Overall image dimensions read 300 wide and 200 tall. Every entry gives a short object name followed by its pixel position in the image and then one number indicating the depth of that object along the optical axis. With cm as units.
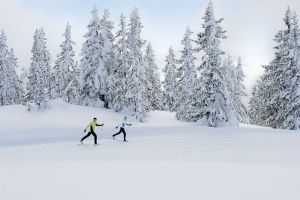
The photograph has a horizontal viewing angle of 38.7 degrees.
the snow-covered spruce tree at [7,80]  6550
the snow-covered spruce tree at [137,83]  4584
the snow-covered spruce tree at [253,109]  7115
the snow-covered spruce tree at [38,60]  6565
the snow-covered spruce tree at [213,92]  3731
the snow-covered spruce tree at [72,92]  5119
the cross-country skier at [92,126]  2445
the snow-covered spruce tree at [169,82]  6906
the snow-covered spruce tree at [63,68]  6247
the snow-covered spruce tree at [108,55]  4812
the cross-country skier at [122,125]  2578
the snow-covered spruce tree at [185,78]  5382
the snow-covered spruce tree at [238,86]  5131
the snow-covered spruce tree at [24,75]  10306
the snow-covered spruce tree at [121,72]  4669
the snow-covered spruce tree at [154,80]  6706
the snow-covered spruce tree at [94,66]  4757
